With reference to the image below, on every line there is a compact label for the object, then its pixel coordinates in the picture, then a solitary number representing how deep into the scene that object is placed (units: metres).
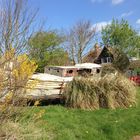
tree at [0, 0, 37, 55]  6.35
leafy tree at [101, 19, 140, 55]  20.87
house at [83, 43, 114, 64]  23.61
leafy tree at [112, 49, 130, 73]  17.86
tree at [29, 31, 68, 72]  18.23
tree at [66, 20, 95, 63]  21.51
